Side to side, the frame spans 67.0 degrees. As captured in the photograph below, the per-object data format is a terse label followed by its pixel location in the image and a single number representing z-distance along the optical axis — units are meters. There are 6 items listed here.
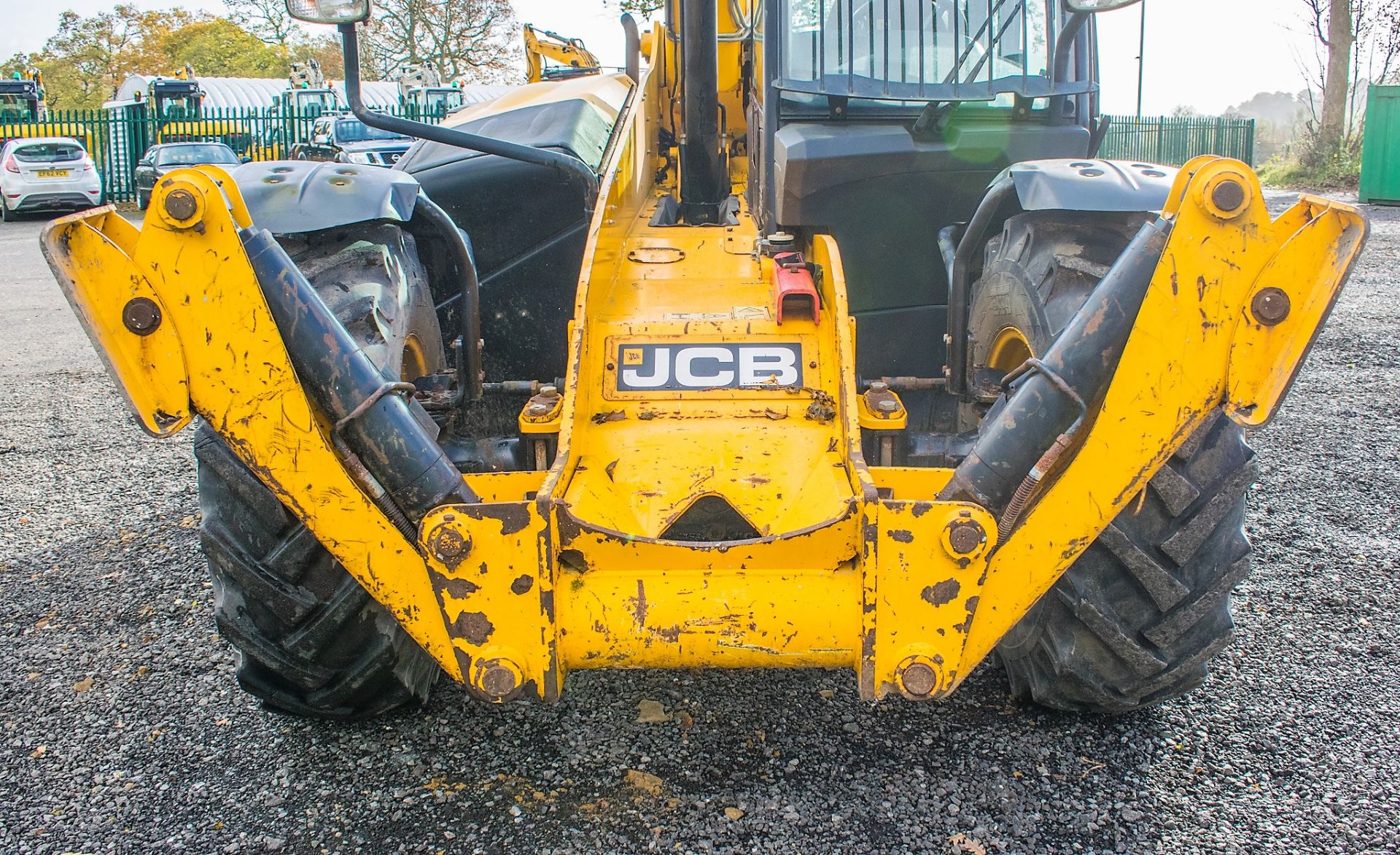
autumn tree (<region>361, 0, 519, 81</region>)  39.94
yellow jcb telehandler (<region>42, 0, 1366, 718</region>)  1.97
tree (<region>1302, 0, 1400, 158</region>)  21.08
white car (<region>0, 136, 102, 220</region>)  20.11
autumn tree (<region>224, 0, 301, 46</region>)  44.97
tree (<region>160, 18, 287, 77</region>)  47.00
